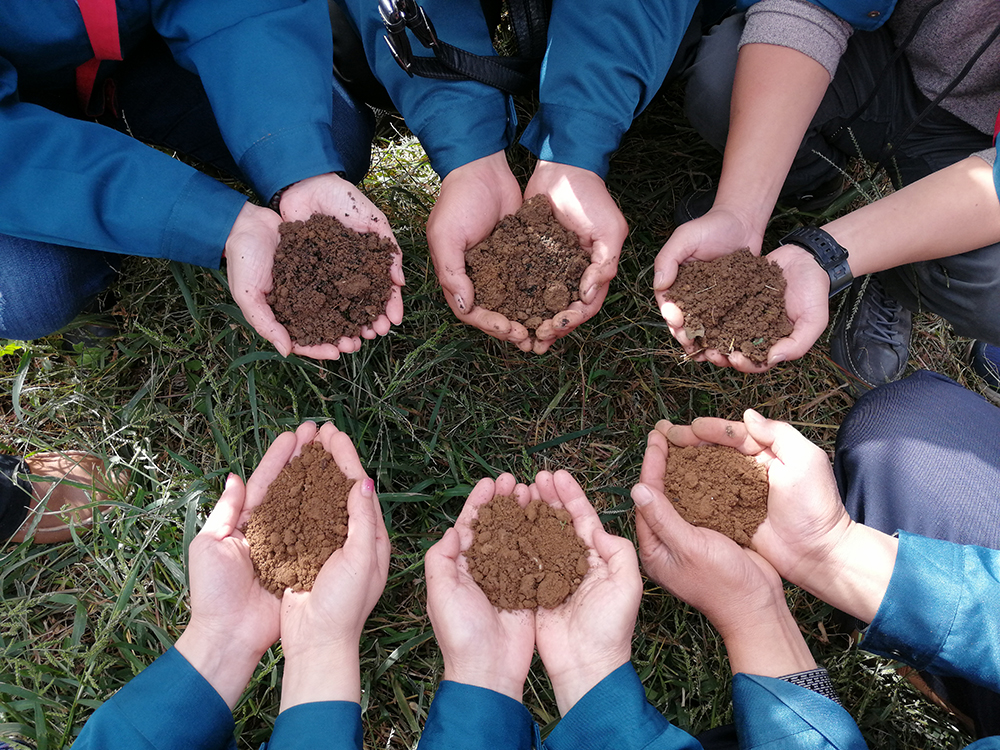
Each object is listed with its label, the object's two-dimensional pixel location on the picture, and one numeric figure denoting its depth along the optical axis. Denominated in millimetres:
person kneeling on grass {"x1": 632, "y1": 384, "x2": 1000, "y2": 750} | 586
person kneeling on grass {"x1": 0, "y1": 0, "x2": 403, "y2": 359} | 622
